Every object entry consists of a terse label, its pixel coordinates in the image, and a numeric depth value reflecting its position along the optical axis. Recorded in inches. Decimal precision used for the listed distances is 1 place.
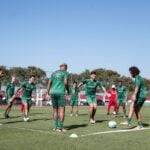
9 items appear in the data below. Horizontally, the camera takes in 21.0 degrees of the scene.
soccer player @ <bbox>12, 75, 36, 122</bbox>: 676.7
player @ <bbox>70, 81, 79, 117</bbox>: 924.5
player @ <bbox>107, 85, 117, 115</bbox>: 926.4
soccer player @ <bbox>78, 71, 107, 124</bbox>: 637.9
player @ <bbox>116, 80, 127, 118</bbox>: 865.5
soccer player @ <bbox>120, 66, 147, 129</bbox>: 523.2
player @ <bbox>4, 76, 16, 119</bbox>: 828.0
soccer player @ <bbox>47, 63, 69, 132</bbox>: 499.5
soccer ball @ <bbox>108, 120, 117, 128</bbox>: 537.7
